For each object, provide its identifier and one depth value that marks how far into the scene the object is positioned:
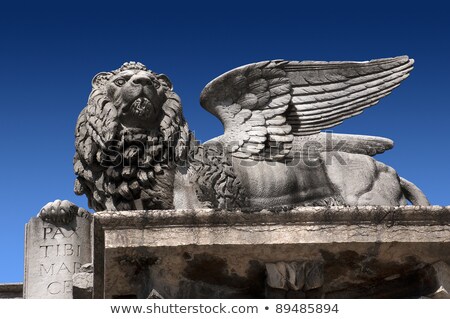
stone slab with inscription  14.22
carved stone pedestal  12.41
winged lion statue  13.51
